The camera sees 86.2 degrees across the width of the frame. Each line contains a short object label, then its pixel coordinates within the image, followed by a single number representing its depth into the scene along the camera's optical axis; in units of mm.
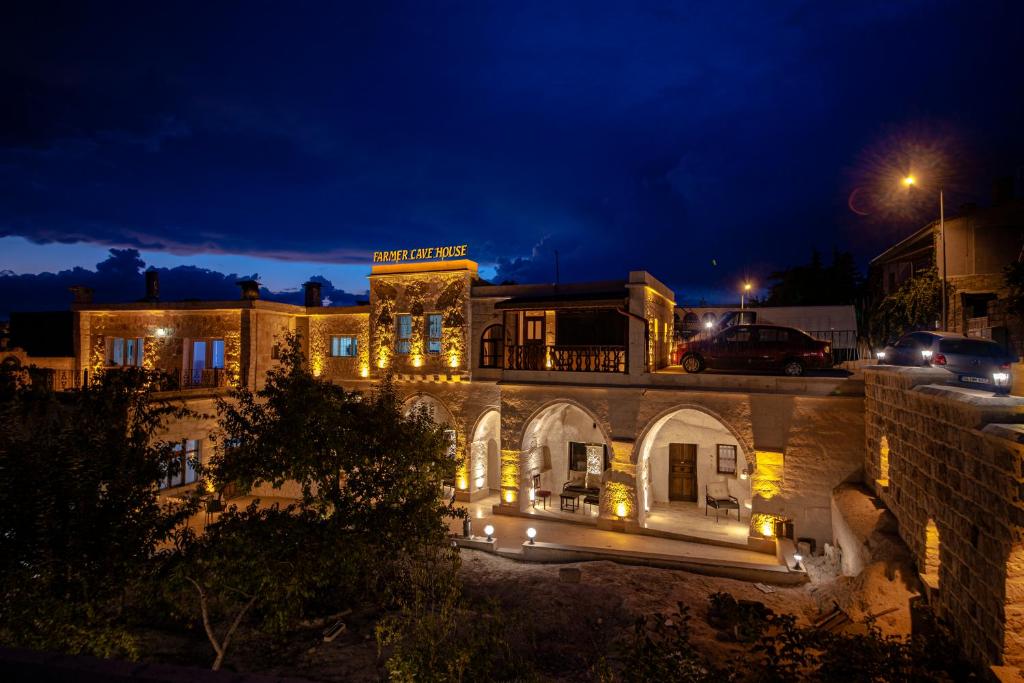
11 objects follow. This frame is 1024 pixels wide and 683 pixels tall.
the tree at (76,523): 5875
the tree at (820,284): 37281
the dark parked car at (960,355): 11375
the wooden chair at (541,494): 18281
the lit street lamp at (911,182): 13799
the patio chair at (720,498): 16250
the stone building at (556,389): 14438
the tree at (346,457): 8445
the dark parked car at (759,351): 15344
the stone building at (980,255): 17734
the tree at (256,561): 7641
